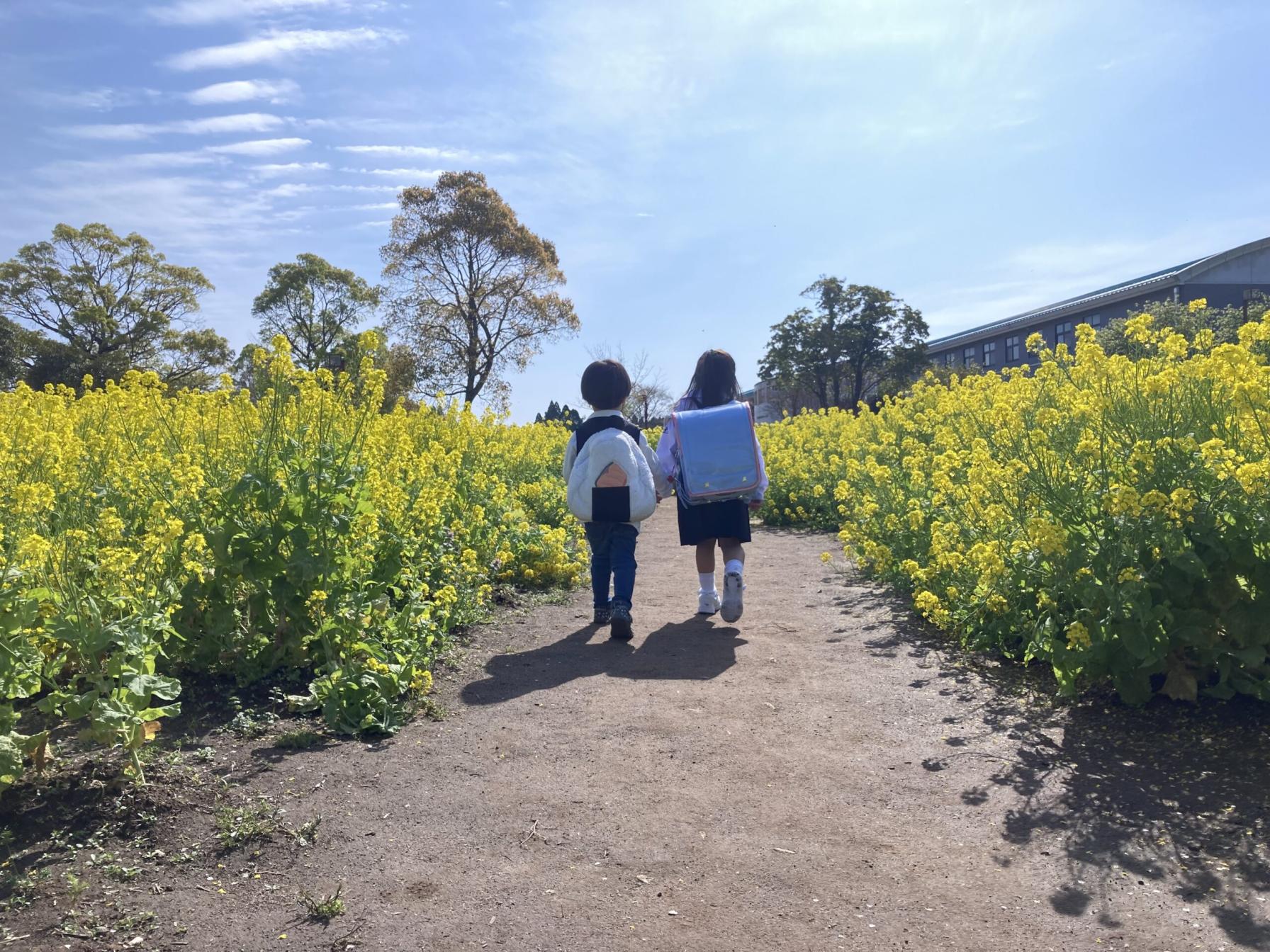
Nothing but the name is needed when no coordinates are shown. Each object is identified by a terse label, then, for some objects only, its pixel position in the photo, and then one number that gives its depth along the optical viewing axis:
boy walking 4.96
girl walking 5.32
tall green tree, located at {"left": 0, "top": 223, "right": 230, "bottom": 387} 31.67
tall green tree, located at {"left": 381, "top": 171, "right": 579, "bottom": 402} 28.75
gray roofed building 36.72
